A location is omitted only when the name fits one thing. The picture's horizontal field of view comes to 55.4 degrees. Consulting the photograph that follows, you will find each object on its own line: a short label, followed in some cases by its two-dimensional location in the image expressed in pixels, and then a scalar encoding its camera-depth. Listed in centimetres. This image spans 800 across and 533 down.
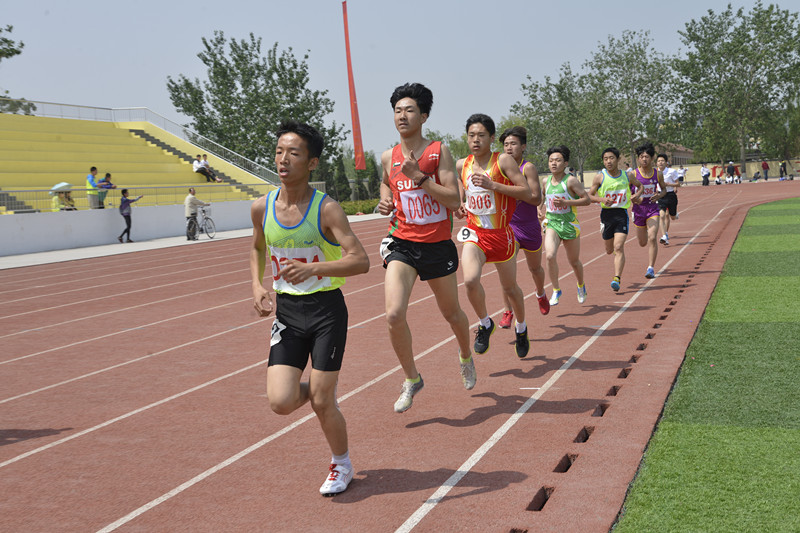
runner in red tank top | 518
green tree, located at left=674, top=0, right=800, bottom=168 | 6900
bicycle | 2744
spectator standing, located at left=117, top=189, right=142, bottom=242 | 2572
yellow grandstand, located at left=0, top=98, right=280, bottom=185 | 3538
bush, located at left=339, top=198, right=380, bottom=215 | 4250
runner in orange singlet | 638
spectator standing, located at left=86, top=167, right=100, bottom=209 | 2559
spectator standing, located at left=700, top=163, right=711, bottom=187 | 5652
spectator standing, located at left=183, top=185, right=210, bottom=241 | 2586
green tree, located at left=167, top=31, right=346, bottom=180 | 5072
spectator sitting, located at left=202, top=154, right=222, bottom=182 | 3566
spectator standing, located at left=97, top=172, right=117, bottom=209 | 2588
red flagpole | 4397
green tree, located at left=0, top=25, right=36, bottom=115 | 3059
